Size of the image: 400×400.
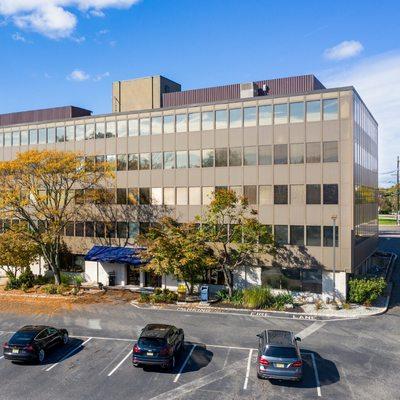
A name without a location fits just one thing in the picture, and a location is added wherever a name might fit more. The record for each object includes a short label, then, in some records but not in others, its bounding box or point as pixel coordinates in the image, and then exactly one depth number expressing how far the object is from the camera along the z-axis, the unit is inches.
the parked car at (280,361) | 756.0
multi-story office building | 1360.7
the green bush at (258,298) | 1304.1
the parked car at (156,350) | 810.2
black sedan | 847.1
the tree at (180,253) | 1331.2
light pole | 1297.2
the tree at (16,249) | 1537.9
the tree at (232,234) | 1366.9
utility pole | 4025.6
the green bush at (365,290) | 1306.6
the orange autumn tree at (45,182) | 1517.0
